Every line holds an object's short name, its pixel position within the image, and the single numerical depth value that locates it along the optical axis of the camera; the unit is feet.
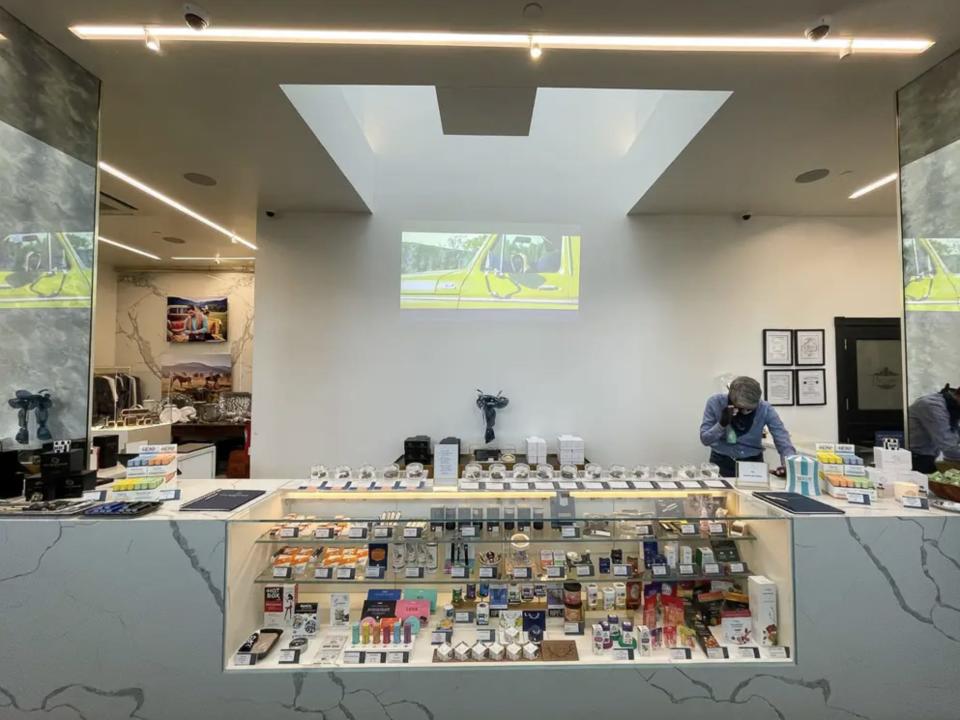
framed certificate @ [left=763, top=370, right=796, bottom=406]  13.64
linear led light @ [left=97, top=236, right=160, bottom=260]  18.21
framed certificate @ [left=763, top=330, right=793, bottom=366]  13.66
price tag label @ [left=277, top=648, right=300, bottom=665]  5.03
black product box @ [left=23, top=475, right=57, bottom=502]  5.77
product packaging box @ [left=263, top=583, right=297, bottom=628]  5.71
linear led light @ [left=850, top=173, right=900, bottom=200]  11.13
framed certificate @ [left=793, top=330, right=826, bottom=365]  13.73
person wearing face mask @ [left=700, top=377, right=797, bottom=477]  9.34
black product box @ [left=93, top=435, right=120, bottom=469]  8.82
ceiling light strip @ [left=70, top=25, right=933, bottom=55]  6.52
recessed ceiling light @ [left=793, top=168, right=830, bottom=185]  10.79
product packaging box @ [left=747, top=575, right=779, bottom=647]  5.38
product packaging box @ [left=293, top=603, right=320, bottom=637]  5.56
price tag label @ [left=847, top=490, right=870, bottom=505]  5.76
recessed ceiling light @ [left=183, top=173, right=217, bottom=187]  11.25
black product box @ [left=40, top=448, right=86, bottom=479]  5.77
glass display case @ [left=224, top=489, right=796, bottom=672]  5.31
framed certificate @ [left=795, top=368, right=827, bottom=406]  13.67
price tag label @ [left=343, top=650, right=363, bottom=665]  5.07
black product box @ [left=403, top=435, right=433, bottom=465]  12.54
